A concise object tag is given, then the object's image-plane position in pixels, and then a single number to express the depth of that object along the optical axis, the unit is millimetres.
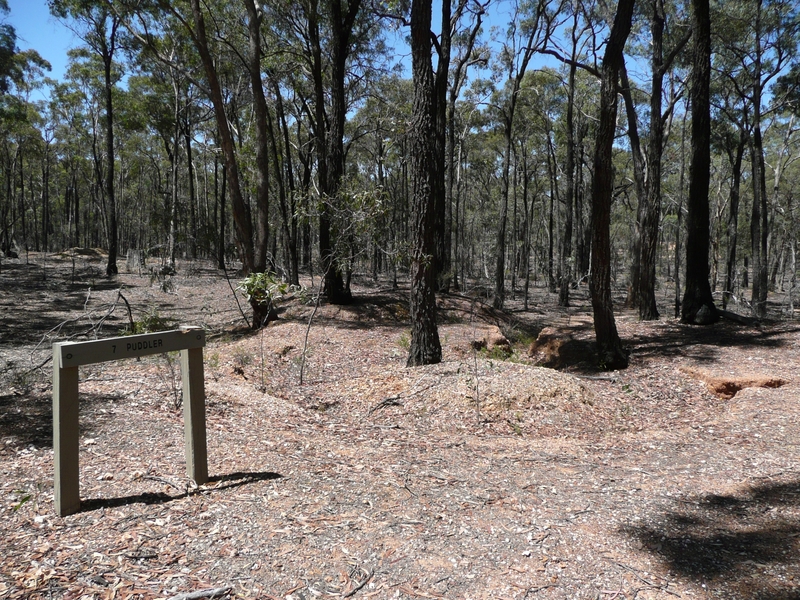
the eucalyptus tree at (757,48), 17062
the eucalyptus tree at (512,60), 16719
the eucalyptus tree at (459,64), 15047
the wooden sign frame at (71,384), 3074
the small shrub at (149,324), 7051
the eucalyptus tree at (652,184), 12219
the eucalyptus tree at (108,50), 20031
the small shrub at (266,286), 7371
